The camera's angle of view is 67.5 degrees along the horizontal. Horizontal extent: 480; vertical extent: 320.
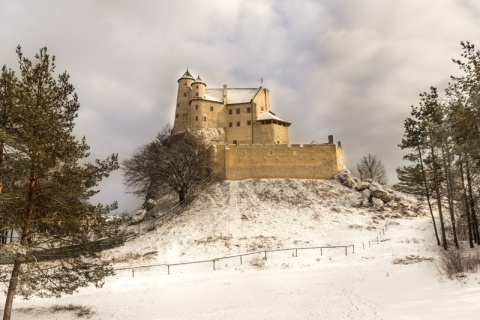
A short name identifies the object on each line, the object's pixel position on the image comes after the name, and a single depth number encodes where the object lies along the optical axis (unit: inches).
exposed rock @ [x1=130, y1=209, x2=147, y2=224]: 1654.8
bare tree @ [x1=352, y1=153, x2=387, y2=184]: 2578.7
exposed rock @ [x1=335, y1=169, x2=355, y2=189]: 1738.4
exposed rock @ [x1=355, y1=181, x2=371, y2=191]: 1663.4
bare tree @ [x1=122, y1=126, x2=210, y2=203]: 1669.5
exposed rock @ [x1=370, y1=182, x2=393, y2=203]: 1552.7
